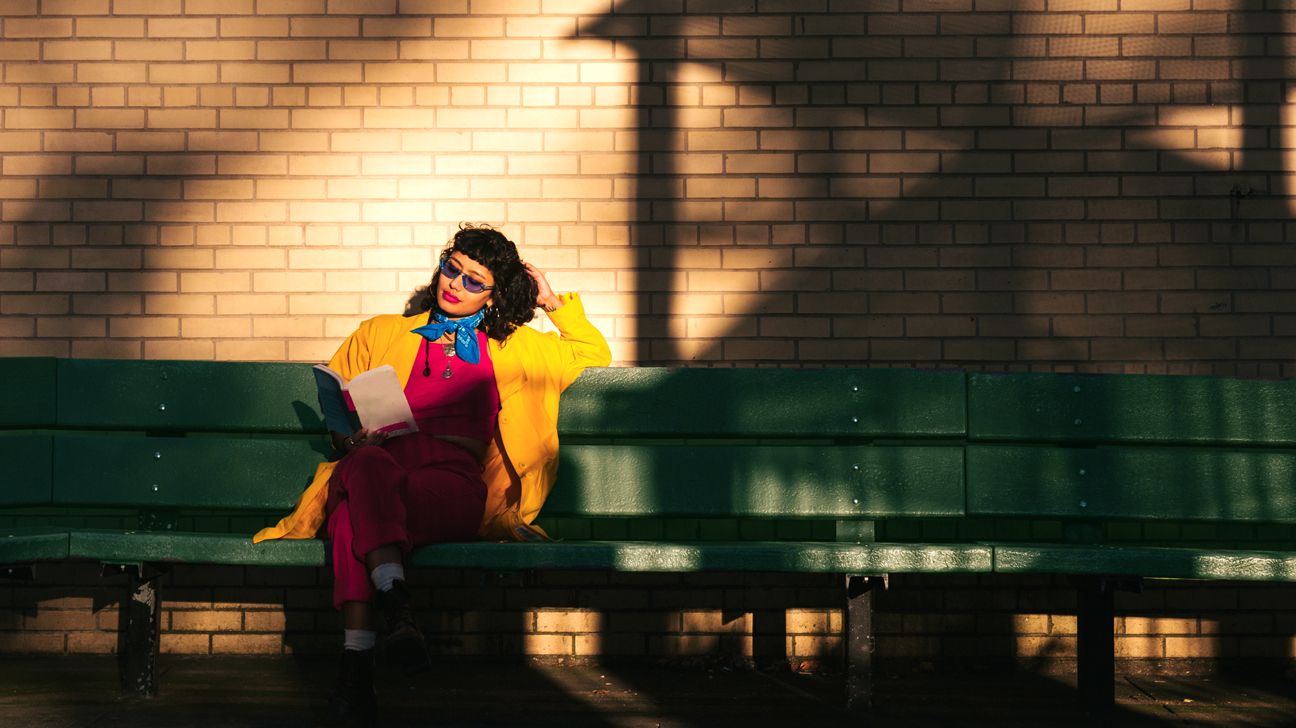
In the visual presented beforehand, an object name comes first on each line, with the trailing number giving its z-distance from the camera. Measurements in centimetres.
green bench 442
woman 417
